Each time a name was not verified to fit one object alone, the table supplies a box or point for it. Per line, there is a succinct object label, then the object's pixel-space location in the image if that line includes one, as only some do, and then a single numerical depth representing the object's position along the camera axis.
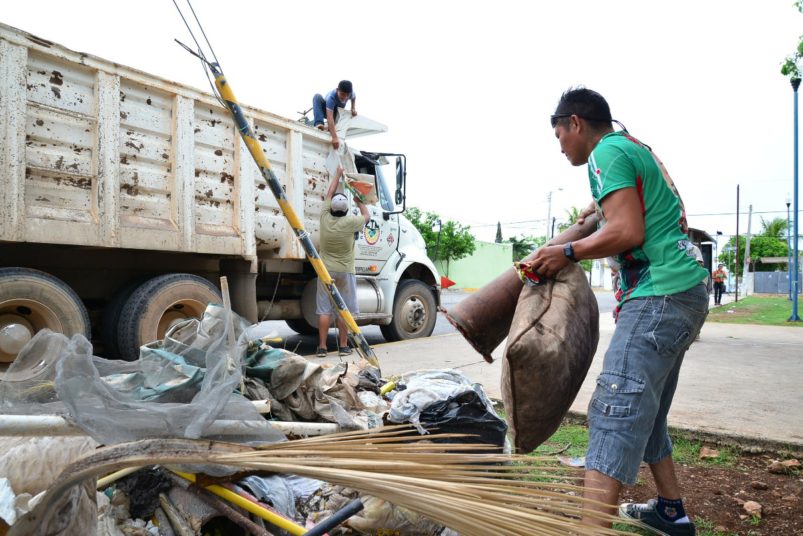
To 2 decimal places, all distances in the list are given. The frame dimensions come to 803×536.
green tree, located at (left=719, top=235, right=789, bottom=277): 53.22
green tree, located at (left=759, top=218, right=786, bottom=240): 56.78
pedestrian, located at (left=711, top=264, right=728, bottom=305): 22.28
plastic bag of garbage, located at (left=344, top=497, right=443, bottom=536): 1.94
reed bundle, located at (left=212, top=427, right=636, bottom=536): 0.98
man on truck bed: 6.82
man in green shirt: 1.85
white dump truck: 4.35
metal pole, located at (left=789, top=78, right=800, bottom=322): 13.61
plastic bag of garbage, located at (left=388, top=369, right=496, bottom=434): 2.43
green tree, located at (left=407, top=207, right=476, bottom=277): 30.16
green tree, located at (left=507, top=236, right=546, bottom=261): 43.98
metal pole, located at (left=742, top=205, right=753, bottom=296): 39.16
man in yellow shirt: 6.45
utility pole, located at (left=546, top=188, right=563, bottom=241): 43.50
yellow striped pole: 3.68
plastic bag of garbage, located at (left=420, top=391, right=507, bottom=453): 2.40
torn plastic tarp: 1.65
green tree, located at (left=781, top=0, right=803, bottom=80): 9.50
